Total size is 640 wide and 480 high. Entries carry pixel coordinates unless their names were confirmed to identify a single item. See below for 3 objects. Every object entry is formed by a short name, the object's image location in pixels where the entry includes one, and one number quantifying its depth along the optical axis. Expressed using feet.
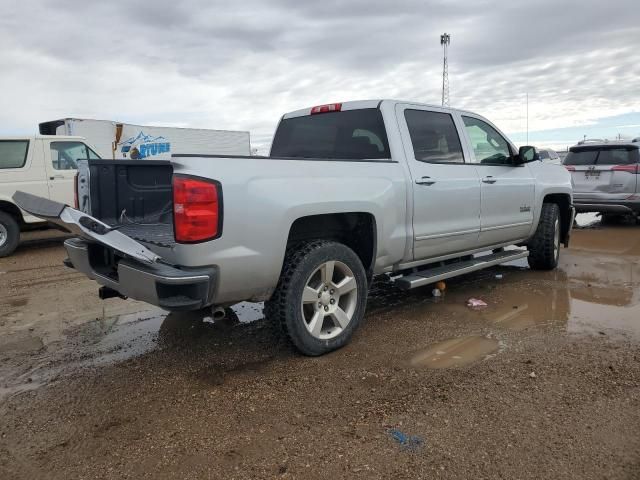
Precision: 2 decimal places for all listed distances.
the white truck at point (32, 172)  27.99
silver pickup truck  9.86
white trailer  51.94
